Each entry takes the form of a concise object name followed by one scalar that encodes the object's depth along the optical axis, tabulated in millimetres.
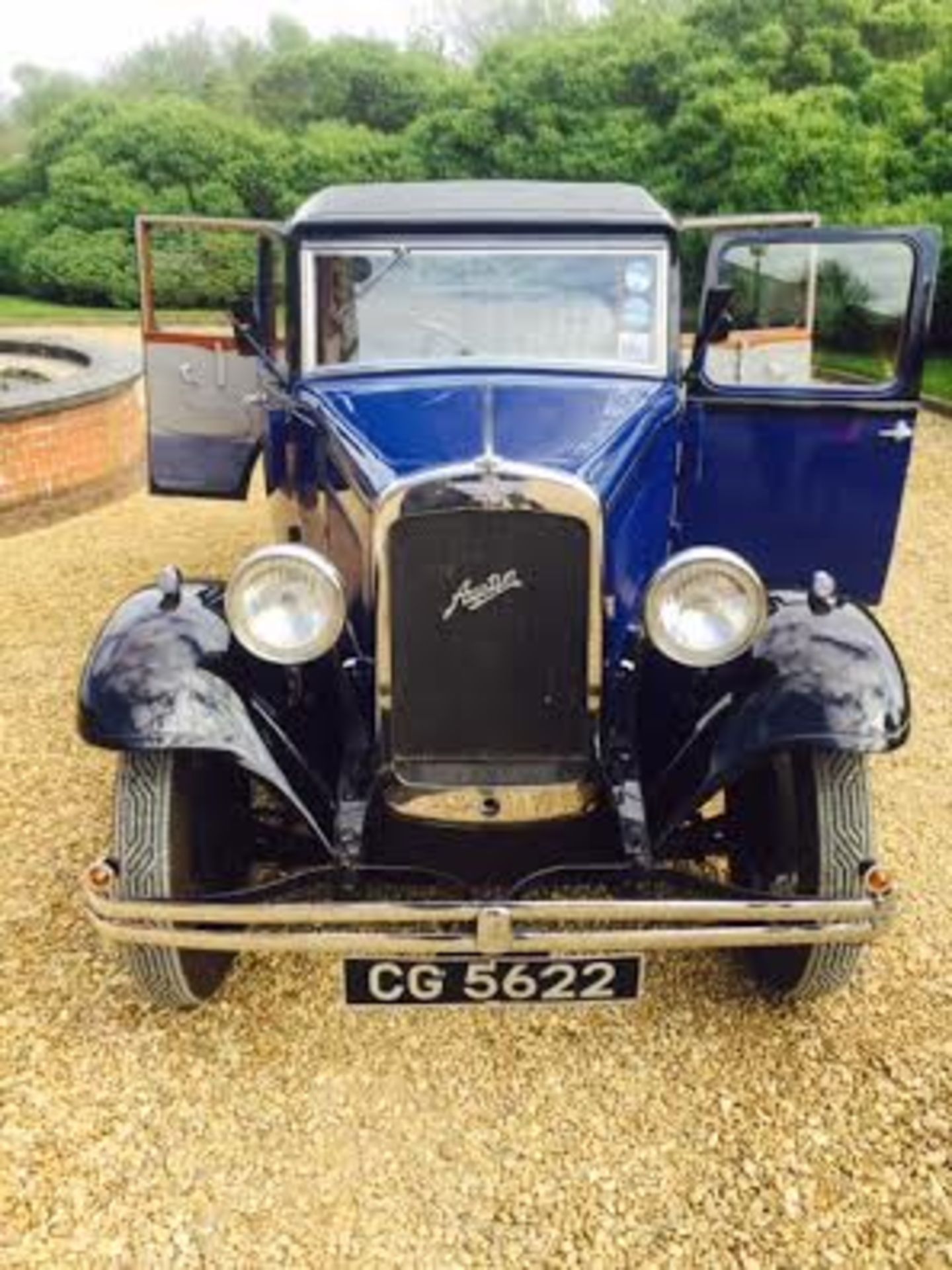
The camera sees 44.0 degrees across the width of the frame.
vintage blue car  2652
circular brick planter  7316
